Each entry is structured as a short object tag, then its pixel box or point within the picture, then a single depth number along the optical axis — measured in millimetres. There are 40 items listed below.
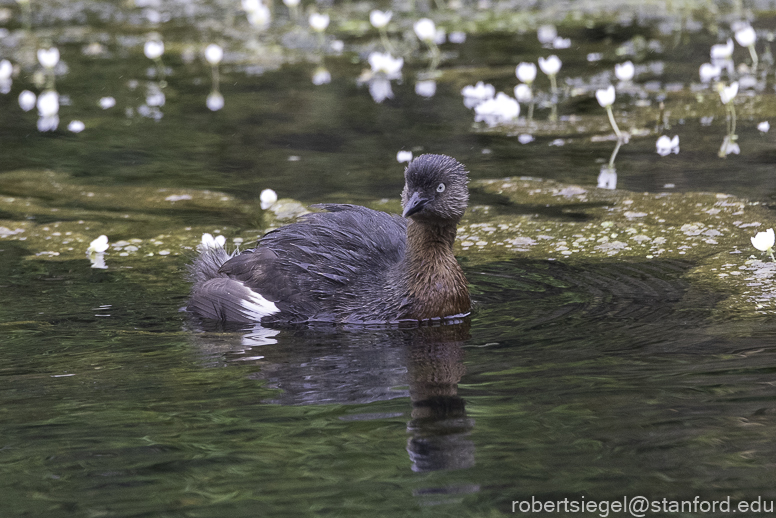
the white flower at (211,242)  7378
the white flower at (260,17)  16422
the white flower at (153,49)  13727
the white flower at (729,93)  9180
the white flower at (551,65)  11141
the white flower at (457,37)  15369
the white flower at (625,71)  11203
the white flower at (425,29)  13203
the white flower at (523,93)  11703
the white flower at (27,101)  12789
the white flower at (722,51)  12070
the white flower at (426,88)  12536
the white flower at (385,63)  12891
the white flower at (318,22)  14031
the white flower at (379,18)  13180
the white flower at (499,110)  11219
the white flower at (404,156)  9836
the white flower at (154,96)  12820
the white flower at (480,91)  11781
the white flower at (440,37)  15359
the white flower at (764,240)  6363
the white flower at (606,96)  9141
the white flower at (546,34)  14921
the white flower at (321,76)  13453
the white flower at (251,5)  15977
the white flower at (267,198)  8789
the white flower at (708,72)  11586
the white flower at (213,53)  12602
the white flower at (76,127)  11594
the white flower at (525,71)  10711
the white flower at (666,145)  9578
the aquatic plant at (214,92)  12586
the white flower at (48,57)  13375
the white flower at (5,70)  14109
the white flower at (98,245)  7715
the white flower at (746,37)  11445
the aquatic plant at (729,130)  9211
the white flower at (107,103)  12627
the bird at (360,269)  6250
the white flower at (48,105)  12148
